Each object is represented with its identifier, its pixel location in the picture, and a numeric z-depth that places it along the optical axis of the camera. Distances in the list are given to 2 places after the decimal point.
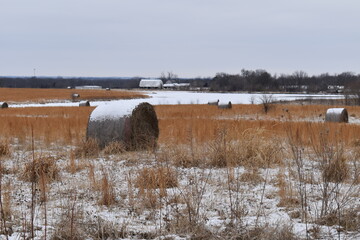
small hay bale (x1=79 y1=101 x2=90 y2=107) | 67.36
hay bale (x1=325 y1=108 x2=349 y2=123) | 37.25
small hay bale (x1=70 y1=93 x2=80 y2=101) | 96.75
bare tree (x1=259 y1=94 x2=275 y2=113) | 54.84
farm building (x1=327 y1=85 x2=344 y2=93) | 176.00
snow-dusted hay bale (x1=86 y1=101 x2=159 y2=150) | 19.03
